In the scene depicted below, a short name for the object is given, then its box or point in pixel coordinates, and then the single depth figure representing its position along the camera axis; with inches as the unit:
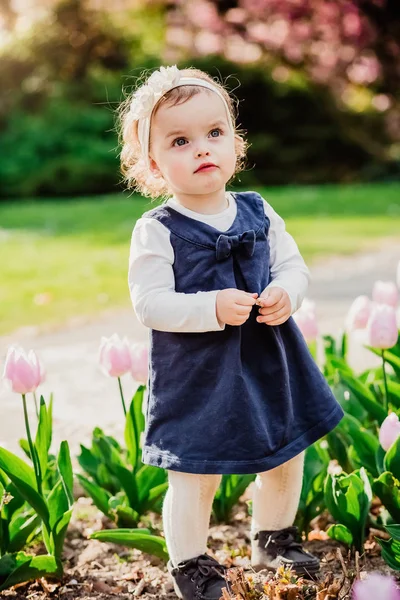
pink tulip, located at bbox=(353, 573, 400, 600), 97.2
